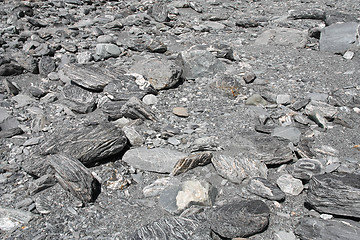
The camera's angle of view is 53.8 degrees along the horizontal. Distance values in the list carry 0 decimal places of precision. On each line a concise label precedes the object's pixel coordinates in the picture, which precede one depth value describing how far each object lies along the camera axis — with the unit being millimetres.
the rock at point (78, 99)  4949
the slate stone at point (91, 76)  5281
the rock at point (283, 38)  6852
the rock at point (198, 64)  5723
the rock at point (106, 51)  6156
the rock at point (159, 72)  5340
